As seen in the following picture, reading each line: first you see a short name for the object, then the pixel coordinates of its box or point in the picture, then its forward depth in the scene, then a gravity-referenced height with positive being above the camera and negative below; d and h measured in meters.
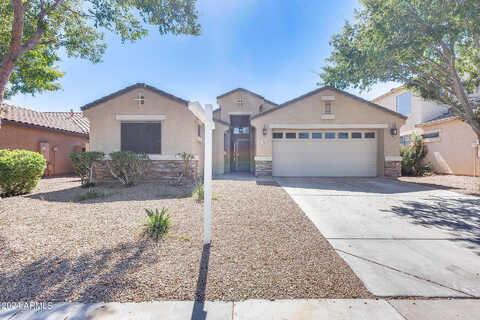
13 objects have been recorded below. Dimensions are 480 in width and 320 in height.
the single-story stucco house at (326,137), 11.19 +1.33
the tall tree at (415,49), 6.90 +4.51
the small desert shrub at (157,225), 3.59 -1.17
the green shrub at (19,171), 6.21 -0.32
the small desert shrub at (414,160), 12.49 +0.05
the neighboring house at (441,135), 11.61 +1.68
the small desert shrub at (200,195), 5.96 -1.09
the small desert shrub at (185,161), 9.31 -0.01
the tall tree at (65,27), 5.69 +4.35
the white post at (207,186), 3.21 -0.40
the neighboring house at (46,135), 10.77 +1.63
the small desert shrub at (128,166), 7.97 -0.21
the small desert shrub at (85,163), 7.73 -0.08
